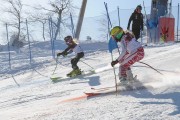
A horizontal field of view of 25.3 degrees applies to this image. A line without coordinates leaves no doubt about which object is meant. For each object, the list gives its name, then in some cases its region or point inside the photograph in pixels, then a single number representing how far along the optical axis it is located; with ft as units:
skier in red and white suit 29.37
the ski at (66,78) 42.76
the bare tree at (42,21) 83.66
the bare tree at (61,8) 111.24
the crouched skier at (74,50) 43.90
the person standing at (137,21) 50.26
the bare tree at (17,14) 96.91
